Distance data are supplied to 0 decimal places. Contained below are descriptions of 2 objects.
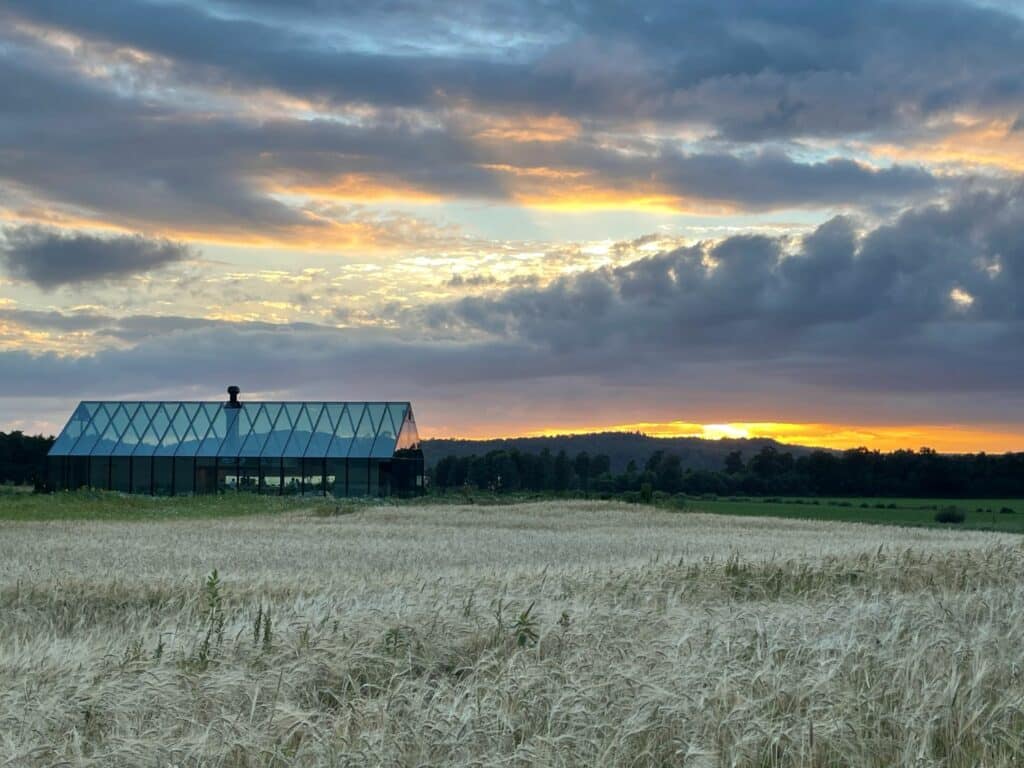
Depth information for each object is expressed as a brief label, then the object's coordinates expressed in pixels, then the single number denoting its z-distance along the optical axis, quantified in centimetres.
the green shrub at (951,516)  5303
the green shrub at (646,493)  6309
